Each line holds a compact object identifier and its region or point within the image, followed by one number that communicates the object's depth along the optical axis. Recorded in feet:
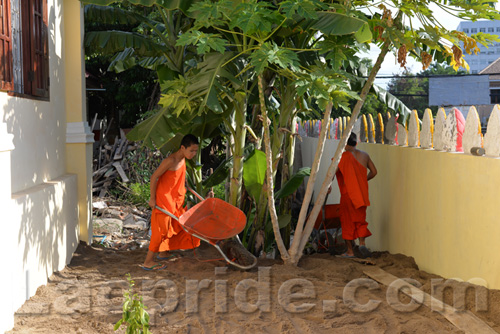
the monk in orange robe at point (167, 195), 20.68
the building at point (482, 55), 332.60
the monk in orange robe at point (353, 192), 22.81
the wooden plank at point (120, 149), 47.50
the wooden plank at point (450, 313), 13.24
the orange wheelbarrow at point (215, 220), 19.51
